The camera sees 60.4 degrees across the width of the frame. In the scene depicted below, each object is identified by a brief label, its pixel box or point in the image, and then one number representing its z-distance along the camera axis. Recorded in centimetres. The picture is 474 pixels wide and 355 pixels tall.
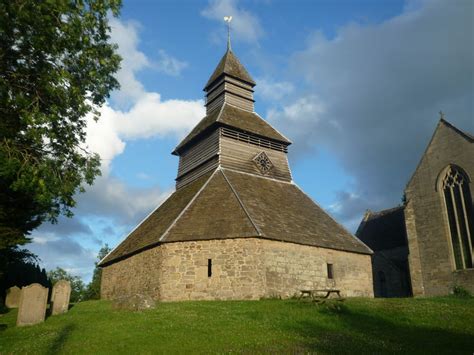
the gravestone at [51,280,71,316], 1697
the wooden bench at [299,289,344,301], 1610
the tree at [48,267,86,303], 4794
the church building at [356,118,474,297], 2438
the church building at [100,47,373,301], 1966
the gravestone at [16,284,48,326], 1439
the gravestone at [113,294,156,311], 1569
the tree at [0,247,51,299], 1889
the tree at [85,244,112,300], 3756
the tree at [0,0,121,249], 1139
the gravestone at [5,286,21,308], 1945
